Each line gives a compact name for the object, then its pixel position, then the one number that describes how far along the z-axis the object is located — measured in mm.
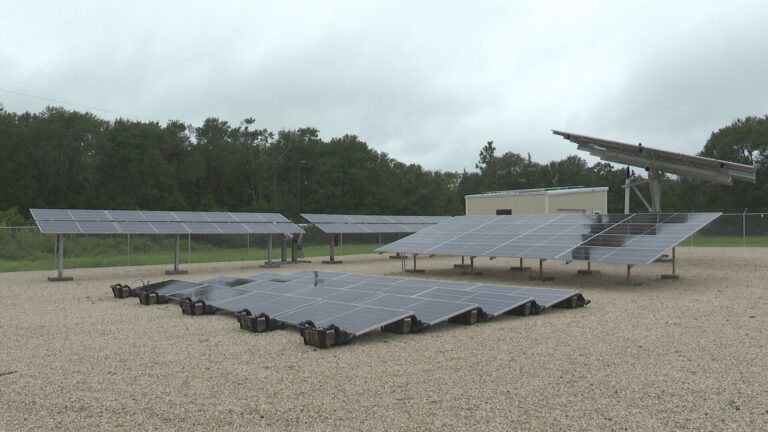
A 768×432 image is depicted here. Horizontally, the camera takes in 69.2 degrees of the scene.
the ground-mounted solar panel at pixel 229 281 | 15270
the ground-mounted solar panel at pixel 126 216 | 23109
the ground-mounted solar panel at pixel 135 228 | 22000
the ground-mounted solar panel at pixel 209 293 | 13102
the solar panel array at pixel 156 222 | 20781
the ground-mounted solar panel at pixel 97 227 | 20753
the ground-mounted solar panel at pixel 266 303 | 11328
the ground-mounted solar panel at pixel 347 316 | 9496
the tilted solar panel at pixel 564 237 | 16500
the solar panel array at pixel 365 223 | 29908
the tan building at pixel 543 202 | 38156
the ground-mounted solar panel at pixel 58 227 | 19656
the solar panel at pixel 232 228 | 25219
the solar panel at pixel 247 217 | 27416
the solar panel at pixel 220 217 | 26514
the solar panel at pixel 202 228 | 24012
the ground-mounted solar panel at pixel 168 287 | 14641
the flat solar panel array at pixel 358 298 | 10234
